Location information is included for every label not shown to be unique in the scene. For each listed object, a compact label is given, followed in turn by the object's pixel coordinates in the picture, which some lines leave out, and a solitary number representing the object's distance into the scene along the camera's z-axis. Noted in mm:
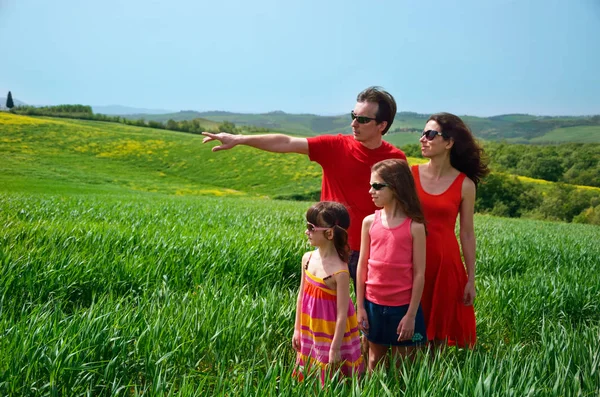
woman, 3104
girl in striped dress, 2576
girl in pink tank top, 2750
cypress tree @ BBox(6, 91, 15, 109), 93688
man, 3279
